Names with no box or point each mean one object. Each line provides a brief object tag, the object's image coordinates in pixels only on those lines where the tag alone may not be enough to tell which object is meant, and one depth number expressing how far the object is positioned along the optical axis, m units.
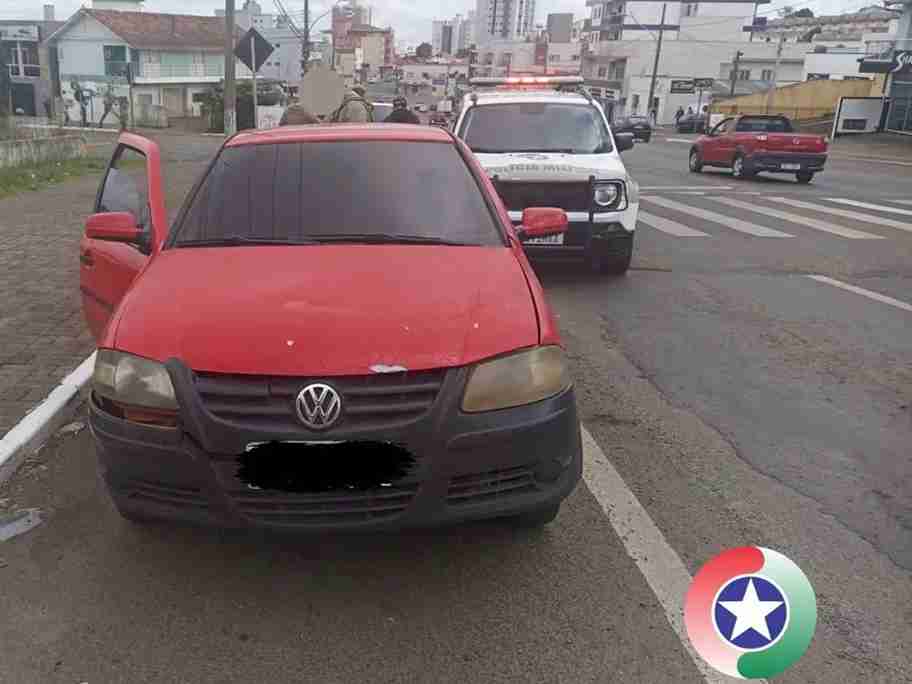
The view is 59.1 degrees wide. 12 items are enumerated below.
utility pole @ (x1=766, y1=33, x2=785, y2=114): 52.72
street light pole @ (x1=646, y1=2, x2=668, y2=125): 66.75
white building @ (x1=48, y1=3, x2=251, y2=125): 55.12
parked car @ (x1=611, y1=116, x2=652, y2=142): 40.78
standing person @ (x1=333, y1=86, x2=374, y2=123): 11.29
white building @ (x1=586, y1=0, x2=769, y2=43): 89.06
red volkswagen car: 2.73
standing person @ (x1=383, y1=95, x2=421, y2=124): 12.62
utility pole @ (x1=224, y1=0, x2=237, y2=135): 19.47
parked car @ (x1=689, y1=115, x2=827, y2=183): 19.73
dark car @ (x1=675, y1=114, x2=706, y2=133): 54.44
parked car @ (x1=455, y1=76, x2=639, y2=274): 8.30
